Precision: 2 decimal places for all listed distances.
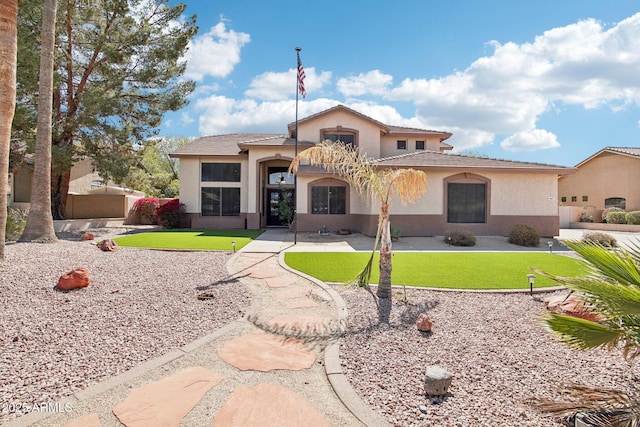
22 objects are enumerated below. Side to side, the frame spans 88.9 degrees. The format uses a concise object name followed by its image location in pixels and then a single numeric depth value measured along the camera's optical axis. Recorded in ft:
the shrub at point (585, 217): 89.66
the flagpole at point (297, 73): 50.90
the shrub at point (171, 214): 72.49
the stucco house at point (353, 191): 57.82
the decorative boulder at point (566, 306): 18.25
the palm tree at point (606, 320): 8.55
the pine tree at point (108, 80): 57.52
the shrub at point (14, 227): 37.06
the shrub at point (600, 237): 44.73
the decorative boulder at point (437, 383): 11.51
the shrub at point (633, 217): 77.61
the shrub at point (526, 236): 51.62
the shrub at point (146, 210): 81.00
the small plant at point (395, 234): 52.98
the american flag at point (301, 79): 51.85
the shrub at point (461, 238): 50.49
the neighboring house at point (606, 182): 90.48
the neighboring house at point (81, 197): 77.56
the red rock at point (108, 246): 39.52
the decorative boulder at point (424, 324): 17.19
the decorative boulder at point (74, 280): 21.36
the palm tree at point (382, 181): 22.84
